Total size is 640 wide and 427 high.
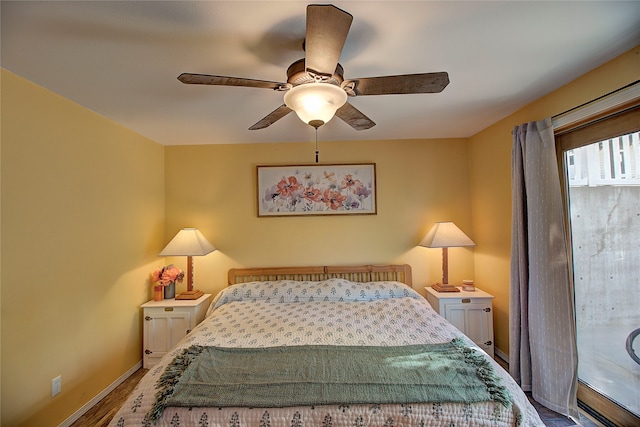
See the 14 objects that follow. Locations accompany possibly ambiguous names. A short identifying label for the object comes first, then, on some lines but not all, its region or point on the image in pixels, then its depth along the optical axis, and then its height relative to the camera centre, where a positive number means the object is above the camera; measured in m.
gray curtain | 1.99 -0.51
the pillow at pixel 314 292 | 2.78 -0.74
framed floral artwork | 3.29 +0.43
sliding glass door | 1.78 -0.34
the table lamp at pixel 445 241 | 2.89 -0.22
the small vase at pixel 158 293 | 2.89 -0.73
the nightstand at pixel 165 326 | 2.76 -1.05
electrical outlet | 1.90 -1.15
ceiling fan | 1.05 +0.72
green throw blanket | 1.29 -0.83
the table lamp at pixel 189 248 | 2.85 -0.24
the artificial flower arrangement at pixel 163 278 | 2.89 -0.58
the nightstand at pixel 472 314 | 2.79 -1.00
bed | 1.26 -0.84
